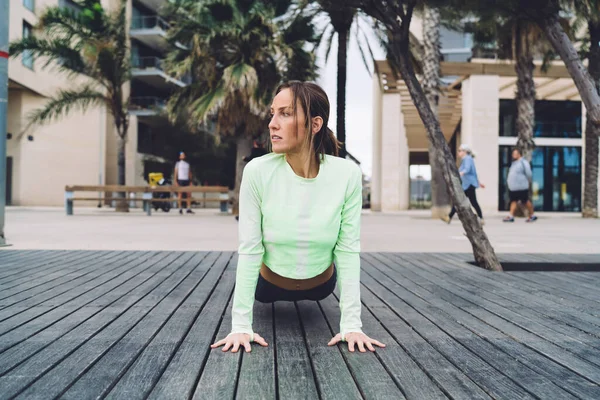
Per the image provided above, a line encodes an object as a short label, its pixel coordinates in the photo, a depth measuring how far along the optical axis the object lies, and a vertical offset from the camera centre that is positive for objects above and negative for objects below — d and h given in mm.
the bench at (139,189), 14672 +67
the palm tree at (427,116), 5070 +798
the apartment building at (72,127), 25938 +3694
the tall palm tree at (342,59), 9320 +2695
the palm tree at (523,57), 15516 +4358
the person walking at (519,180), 13352 +404
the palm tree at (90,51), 16859 +4594
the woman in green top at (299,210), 2297 -77
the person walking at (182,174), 17078 +600
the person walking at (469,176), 11602 +432
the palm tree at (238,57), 14617 +4033
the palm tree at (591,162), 15555 +1102
